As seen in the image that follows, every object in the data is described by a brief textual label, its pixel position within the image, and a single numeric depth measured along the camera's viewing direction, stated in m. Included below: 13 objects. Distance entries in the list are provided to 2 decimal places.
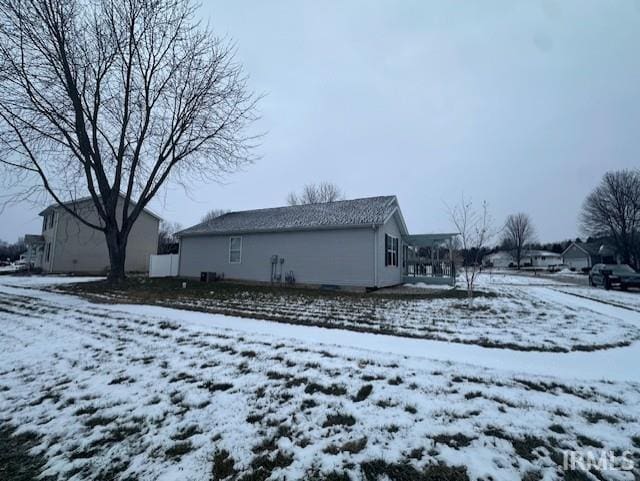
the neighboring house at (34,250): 24.31
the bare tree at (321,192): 36.34
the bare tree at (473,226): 9.73
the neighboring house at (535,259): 60.03
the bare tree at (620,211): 29.02
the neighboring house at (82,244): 21.81
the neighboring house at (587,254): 39.88
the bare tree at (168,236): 23.70
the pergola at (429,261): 15.05
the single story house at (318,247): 12.95
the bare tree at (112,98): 10.37
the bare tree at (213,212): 60.17
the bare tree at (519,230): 51.66
